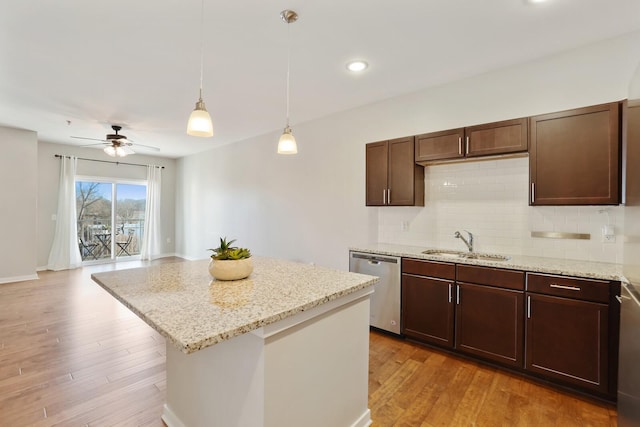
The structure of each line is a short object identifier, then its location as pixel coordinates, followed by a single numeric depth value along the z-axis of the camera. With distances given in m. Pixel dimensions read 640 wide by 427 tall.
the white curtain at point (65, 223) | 6.27
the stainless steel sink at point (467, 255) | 2.86
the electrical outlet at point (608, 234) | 2.37
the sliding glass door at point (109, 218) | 6.80
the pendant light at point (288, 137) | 2.12
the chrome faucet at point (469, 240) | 3.03
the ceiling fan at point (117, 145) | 4.79
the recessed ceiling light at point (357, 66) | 2.82
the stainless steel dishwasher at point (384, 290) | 3.08
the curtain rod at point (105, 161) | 6.35
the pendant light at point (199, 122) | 1.80
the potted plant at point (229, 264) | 1.75
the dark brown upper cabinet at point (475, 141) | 2.58
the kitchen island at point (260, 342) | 1.23
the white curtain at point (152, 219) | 7.55
